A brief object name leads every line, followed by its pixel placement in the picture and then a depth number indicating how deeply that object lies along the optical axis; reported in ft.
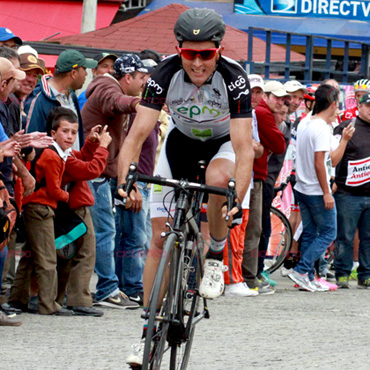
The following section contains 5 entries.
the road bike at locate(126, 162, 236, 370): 33.99
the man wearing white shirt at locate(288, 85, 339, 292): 71.71
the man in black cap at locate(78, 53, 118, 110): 70.28
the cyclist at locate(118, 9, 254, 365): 37.55
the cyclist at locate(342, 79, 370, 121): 85.66
